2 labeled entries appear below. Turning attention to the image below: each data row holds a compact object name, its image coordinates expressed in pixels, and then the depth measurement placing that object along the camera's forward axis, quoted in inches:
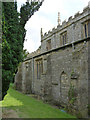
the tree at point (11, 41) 245.3
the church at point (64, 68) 318.2
